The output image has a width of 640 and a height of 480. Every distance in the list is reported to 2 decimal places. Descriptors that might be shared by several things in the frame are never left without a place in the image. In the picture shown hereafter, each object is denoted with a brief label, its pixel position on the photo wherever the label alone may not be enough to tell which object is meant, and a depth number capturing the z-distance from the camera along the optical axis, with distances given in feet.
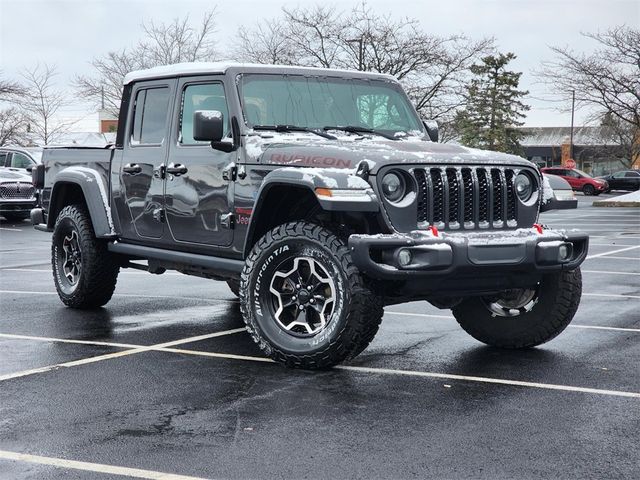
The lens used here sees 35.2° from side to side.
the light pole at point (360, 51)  126.72
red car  175.22
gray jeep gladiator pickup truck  20.74
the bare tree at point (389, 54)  127.95
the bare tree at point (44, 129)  174.81
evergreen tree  196.65
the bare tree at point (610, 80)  117.39
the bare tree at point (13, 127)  157.17
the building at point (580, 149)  243.40
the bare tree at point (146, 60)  152.56
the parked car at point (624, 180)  189.57
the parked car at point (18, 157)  86.28
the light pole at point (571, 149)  250.74
